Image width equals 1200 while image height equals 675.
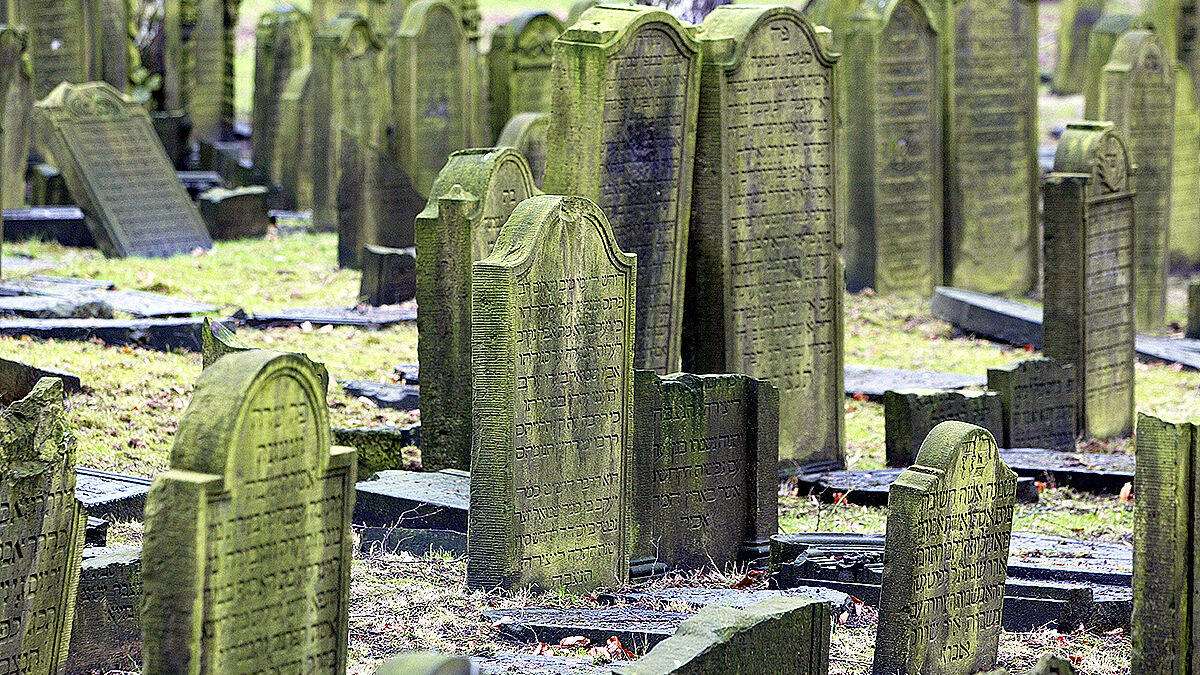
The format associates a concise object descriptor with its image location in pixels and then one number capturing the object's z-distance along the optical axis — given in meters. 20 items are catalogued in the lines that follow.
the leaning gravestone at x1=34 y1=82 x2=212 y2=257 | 30.00
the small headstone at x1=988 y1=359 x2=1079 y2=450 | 21.30
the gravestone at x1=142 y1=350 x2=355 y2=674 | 9.76
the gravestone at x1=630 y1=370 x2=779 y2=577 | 15.75
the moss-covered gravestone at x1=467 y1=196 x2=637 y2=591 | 14.12
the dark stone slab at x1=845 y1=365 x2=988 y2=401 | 23.75
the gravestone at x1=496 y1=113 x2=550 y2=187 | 25.33
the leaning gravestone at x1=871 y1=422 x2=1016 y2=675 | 12.72
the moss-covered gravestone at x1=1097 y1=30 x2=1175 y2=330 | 30.09
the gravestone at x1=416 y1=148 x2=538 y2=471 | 18.00
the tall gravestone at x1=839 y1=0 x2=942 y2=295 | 30.62
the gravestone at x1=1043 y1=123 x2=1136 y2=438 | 22.31
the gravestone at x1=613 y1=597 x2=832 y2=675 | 11.44
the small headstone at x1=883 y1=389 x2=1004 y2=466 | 20.20
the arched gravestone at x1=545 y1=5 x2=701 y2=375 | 18.58
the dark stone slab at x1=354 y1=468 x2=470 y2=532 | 16.16
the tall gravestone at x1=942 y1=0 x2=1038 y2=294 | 32.75
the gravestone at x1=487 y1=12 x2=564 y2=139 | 35.06
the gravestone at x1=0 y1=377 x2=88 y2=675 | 10.60
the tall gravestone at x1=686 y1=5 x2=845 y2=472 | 19.61
